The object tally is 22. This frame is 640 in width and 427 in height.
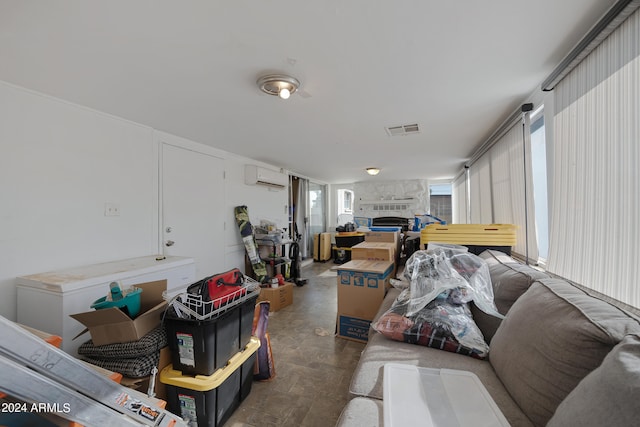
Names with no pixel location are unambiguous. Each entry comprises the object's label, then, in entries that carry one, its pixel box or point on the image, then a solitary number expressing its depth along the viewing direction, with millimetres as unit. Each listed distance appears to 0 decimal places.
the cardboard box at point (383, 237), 3638
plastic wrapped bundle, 1363
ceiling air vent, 2672
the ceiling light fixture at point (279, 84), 1644
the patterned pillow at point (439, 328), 1330
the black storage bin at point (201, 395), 1378
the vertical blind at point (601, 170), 1073
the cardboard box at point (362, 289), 2328
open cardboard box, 1293
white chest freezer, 1582
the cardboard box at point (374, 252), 2831
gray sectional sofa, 560
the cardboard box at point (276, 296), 3354
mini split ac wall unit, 4051
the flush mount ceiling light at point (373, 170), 4909
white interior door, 2861
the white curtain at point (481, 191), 3166
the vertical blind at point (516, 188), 2043
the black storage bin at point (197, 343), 1376
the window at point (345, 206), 7348
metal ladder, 638
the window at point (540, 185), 1905
